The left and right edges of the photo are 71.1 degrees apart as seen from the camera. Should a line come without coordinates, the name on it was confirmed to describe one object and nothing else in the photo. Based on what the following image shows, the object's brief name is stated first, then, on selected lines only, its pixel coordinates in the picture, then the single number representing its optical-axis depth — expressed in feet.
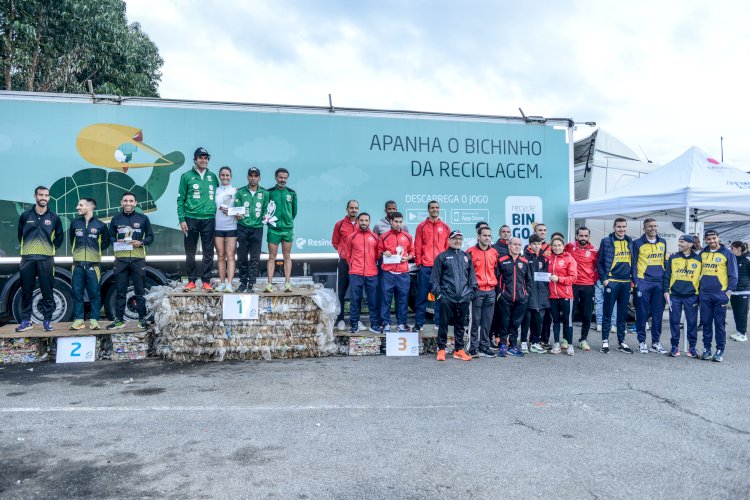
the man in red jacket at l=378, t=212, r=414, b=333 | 23.48
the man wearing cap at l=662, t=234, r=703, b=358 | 23.67
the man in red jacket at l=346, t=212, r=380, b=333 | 23.40
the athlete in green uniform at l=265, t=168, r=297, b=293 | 23.34
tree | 47.03
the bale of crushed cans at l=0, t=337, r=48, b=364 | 21.50
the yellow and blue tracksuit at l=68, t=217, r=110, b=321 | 22.30
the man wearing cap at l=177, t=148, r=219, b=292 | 22.53
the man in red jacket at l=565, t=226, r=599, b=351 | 26.02
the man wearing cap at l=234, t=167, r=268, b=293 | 23.06
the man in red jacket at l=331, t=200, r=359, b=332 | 24.52
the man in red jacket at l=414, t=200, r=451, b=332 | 24.58
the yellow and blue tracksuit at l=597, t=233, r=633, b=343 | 24.88
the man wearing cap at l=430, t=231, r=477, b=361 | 22.39
